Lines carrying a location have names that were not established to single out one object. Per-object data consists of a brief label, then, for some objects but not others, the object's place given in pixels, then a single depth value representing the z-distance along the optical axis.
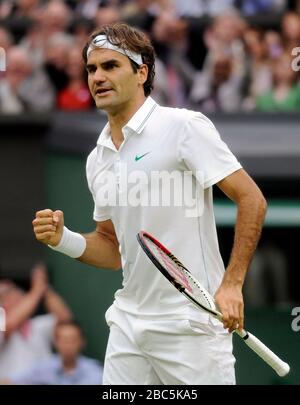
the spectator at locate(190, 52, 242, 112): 11.15
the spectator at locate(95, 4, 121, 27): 11.77
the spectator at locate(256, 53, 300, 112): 10.85
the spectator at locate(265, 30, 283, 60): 11.42
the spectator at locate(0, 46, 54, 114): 11.10
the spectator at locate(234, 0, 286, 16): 12.12
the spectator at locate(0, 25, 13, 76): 10.98
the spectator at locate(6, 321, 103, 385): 9.06
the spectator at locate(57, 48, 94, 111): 11.09
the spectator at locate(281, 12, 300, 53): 11.21
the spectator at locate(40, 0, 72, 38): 11.73
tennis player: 5.91
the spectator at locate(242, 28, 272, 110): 11.18
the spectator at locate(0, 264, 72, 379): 9.51
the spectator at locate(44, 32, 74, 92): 11.33
